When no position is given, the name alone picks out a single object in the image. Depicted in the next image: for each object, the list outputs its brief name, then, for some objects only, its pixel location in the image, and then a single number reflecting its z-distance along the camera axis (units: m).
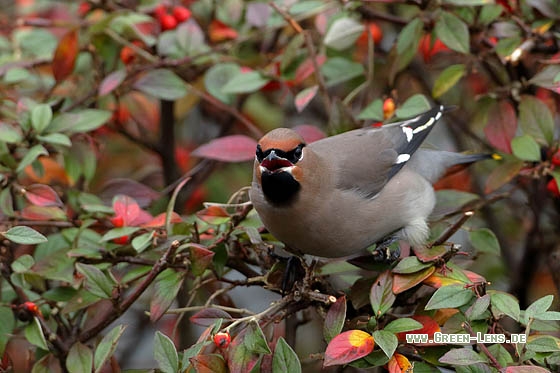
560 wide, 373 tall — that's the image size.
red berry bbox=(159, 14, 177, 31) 6.84
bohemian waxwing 5.23
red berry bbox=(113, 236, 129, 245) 5.19
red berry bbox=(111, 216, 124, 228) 5.14
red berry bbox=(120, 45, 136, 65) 6.66
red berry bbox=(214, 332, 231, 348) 4.07
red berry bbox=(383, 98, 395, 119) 5.91
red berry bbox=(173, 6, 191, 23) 6.91
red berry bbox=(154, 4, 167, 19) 6.93
